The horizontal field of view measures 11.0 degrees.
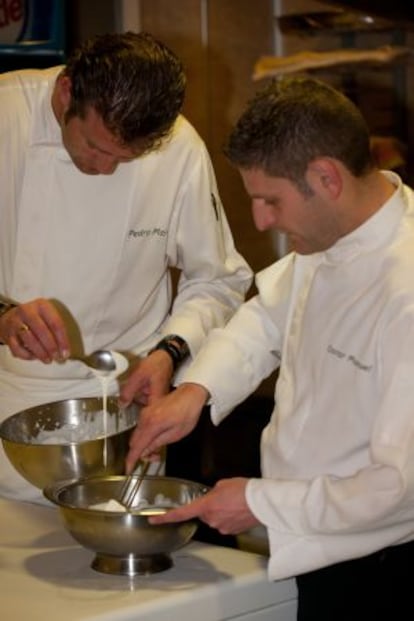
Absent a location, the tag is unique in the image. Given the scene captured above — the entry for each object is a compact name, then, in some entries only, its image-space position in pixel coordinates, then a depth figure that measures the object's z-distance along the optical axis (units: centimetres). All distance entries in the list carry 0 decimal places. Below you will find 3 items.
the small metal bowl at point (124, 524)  309
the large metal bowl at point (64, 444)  332
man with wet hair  364
